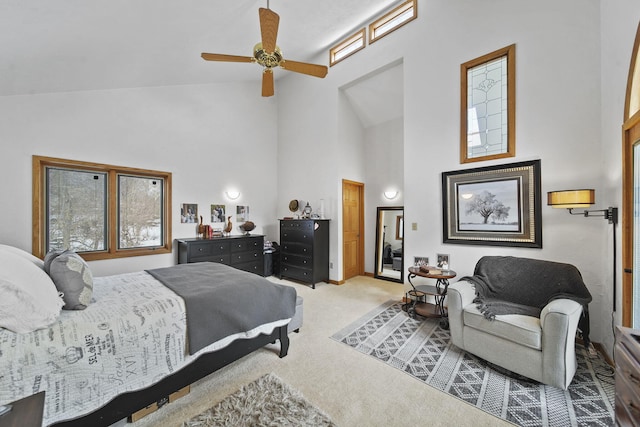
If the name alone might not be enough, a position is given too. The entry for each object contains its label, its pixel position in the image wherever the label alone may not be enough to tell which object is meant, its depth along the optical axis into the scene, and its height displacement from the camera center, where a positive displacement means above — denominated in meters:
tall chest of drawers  4.66 -0.72
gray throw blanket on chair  2.28 -0.73
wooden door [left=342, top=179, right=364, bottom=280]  5.06 -0.34
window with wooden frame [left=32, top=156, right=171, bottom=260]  3.20 +0.06
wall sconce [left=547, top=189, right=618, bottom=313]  2.24 +0.10
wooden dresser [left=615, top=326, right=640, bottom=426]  0.94 -0.67
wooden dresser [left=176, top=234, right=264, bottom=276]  4.05 -0.67
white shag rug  1.58 -1.33
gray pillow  1.59 -0.45
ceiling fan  2.30 +1.67
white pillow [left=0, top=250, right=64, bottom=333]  1.26 -0.46
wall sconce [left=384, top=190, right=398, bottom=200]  5.16 +0.39
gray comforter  1.82 -0.73
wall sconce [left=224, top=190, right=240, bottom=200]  5.01 +0.38
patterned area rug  1.68 -1.36
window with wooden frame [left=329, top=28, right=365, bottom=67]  4.56 +3.19
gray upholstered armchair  1.85 -0.91
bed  1.24 -0.81
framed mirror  5.12 -0.62
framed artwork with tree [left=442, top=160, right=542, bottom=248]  2.86 +0.09
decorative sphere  5.03 -0.27
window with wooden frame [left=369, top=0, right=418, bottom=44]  3.90 +3.21
